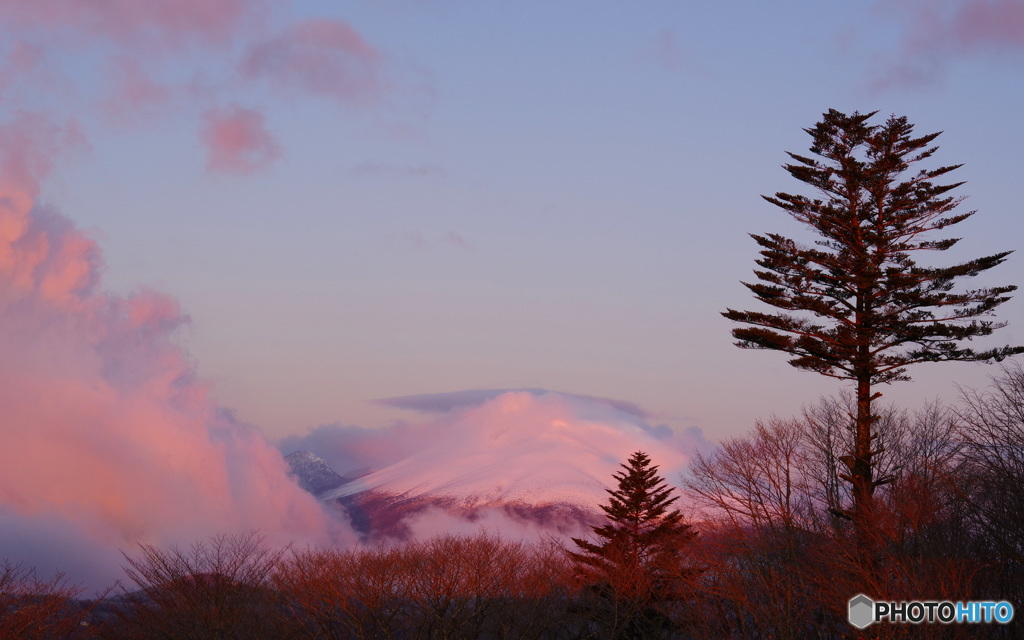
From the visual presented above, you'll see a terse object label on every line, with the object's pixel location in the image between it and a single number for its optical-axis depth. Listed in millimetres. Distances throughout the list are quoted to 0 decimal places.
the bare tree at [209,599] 42438
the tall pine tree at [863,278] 41844
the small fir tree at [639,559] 52531
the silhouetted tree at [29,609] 39781
